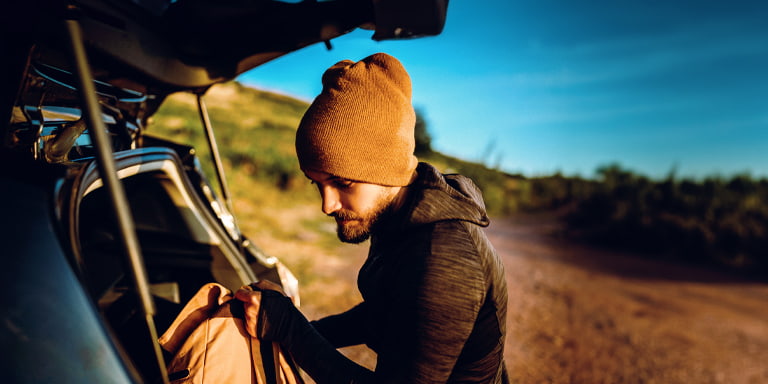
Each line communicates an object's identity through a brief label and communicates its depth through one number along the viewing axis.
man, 1.23
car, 0.78
